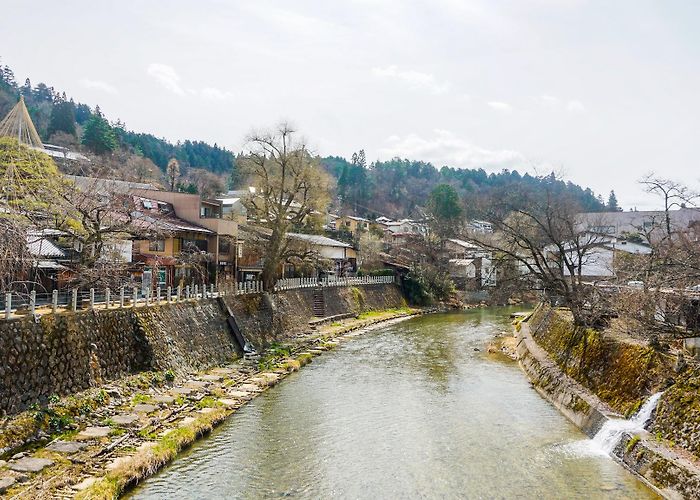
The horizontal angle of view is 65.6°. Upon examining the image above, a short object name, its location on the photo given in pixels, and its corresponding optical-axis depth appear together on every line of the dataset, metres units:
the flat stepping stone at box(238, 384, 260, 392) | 19.72
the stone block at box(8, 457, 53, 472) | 11.10
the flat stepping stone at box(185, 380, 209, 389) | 19.08
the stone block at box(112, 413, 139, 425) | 14.41
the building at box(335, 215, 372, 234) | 74.84
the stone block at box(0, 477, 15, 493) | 10.19
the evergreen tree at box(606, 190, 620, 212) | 137.05
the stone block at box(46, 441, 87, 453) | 12.25
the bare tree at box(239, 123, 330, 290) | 31.91
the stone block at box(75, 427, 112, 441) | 13.16
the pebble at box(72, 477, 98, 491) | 10.64
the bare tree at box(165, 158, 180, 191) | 66.59
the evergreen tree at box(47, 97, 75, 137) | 84.44
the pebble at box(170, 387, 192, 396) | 18.01
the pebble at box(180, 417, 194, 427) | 15.07
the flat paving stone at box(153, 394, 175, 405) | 16.67
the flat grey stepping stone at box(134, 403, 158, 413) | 15.57
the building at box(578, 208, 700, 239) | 57.34
